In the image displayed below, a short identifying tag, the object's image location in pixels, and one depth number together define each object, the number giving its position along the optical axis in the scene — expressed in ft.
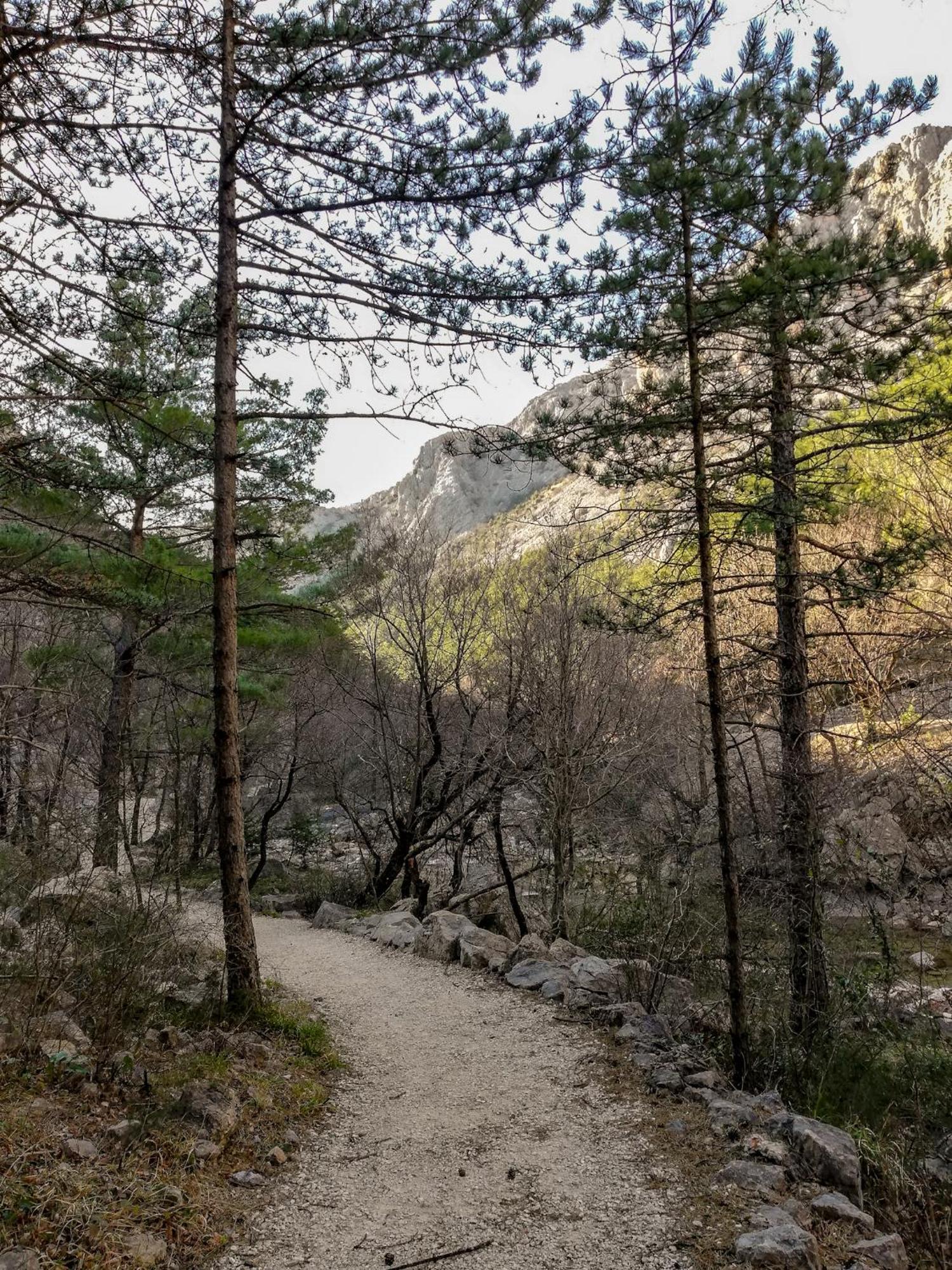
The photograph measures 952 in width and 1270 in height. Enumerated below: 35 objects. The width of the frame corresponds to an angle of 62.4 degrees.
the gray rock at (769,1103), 15.55
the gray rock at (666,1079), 16.74
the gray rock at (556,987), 23.76
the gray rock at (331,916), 38.75
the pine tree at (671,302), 16.16
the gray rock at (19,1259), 8.95
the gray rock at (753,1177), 12.48
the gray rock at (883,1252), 10.82
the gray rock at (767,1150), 13.33
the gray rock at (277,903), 44.65
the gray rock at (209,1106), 13.78
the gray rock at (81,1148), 11.45
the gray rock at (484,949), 27.86
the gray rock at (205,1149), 12.94
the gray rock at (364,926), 35.68
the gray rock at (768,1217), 11.37
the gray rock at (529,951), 27.76
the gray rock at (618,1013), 21.17
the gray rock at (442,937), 29.71
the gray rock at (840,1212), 11.84
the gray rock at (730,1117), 14.53
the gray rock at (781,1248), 10.41
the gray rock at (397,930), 32.48
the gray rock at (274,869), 53.01
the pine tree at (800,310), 17.10
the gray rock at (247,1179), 13.01
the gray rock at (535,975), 24.93
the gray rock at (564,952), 28.12
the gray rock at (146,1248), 10.19
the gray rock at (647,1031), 19.76
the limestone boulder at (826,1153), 13.26
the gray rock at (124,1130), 12.28
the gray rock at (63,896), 16.07
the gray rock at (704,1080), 17.02
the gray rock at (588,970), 24.09
